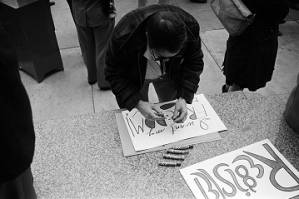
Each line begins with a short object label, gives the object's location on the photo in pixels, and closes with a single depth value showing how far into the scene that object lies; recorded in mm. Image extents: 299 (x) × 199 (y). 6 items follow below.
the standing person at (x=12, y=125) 635
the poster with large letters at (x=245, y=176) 993
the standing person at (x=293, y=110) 1118
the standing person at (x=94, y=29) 2166
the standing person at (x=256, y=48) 1600
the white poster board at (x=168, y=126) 1163
